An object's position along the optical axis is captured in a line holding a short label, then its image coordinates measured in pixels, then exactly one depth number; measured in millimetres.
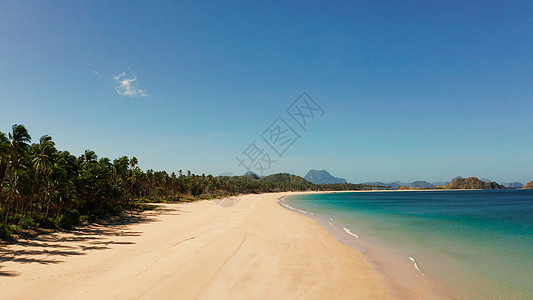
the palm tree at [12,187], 23798
